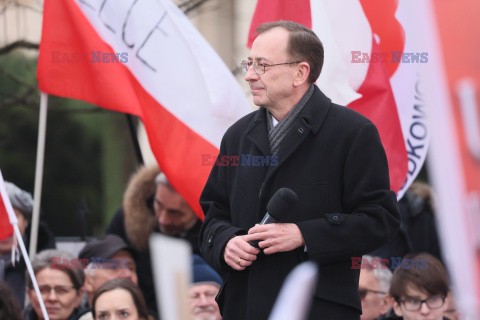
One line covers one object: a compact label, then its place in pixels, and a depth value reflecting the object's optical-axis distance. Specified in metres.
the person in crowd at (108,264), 11.60
